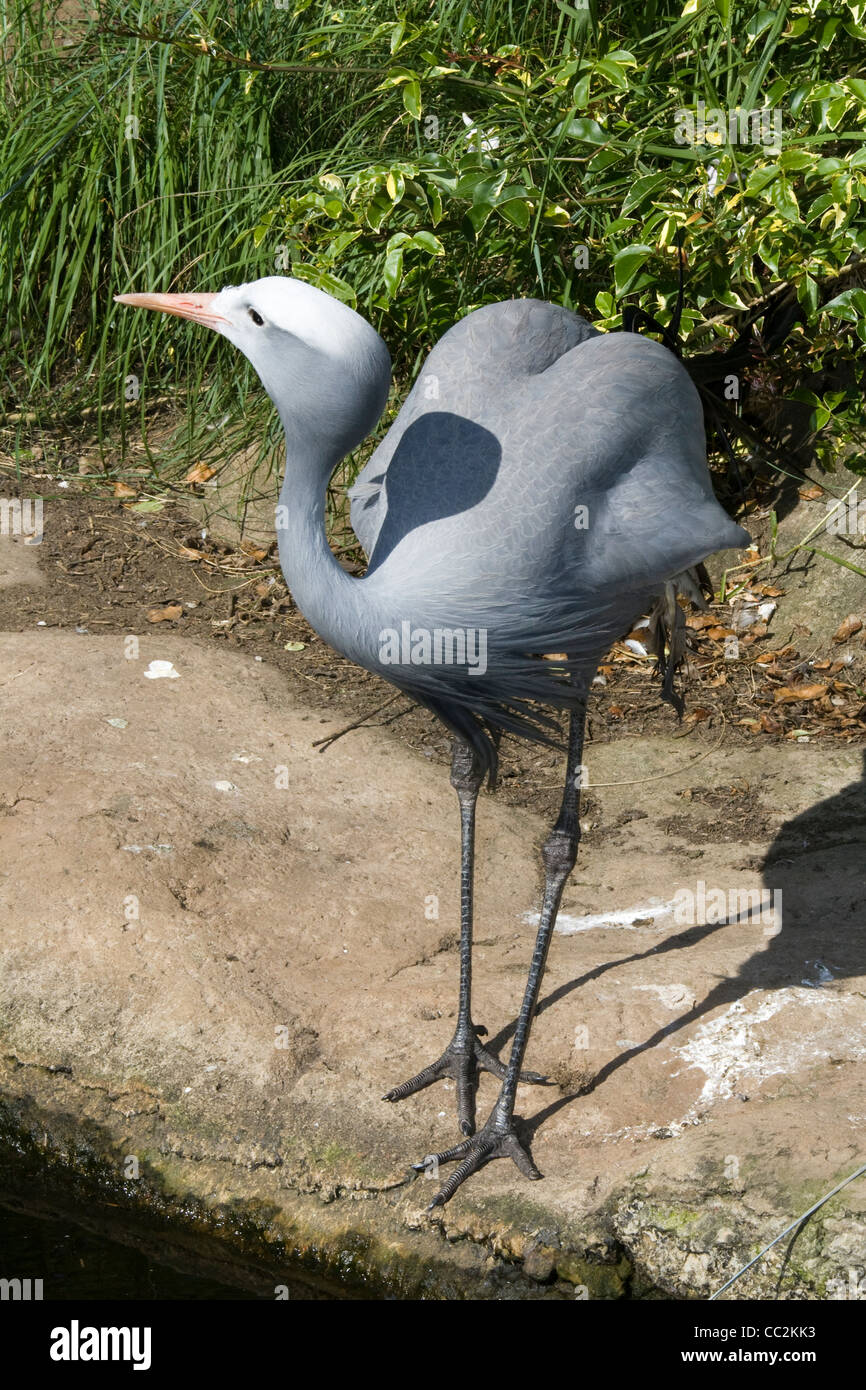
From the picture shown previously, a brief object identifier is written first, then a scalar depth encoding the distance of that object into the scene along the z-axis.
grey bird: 2.80
